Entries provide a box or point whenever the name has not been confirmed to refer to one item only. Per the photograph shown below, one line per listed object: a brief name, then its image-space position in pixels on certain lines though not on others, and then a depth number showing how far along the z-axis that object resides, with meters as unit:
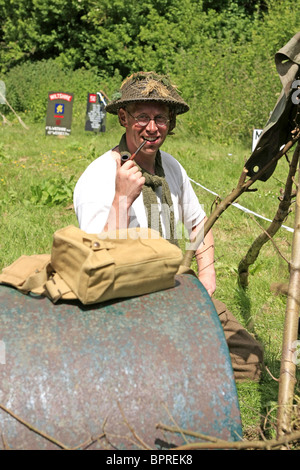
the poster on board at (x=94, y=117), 14.23
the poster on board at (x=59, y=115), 13.70
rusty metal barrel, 1.85
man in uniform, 2.85
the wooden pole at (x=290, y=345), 2.07
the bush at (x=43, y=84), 20.09
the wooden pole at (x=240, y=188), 2.70
